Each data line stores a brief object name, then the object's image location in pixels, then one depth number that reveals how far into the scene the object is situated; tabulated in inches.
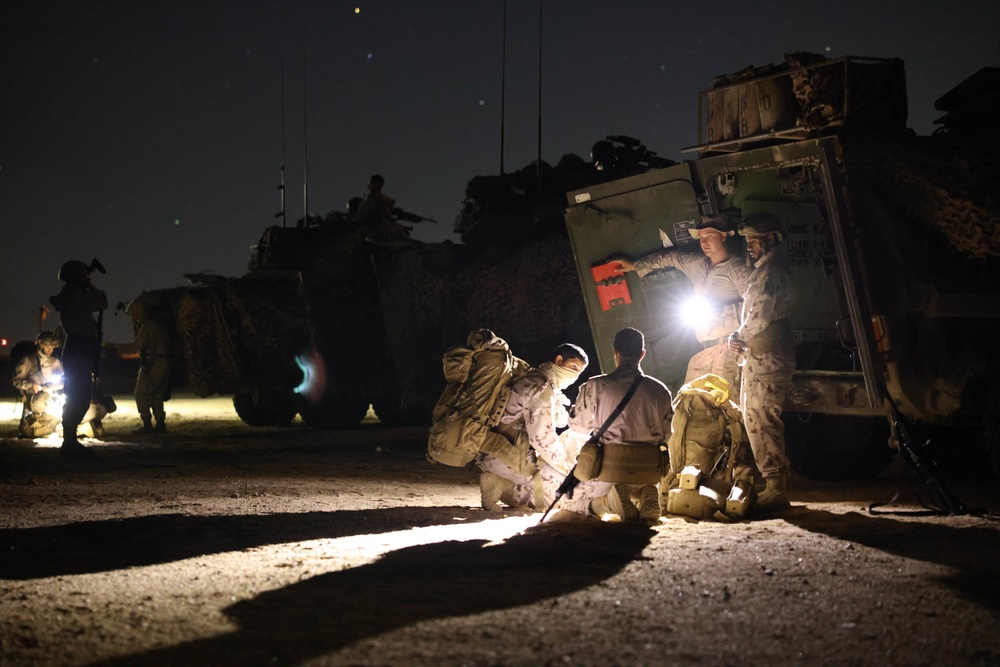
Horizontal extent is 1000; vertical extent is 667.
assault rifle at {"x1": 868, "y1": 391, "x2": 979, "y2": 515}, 258.4
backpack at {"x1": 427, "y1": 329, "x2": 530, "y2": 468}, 274.7
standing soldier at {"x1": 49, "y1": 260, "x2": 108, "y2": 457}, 410.0
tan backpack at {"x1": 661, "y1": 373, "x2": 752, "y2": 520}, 259.4
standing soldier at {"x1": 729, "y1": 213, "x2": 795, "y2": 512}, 273.1
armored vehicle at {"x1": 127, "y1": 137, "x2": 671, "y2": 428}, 479.8
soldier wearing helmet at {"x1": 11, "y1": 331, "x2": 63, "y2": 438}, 513.7
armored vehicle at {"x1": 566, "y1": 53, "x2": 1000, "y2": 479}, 289.1
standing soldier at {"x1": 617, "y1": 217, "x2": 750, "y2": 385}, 290.7
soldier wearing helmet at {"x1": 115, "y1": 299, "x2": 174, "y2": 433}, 583.5
